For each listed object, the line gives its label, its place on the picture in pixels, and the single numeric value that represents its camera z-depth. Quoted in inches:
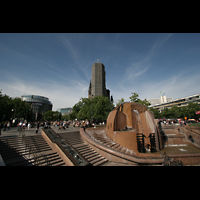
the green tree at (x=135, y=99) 1136.2
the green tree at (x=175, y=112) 1708.5
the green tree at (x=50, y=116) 2853.8
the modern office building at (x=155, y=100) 6673.2
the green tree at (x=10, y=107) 1146.3
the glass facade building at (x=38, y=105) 3647.1
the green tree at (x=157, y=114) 2059.5
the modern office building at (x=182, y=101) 2282.5
